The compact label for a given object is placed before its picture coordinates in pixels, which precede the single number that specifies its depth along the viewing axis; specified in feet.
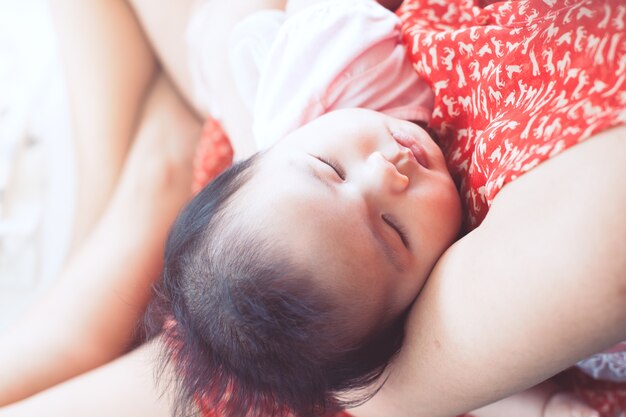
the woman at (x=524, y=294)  1.52
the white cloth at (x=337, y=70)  2.74
